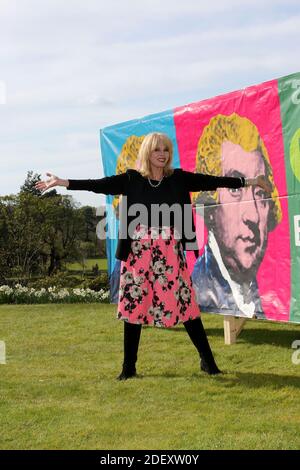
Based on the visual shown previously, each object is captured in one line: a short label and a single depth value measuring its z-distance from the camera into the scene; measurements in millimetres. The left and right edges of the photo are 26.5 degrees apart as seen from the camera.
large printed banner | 5586
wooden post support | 6648
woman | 5020
